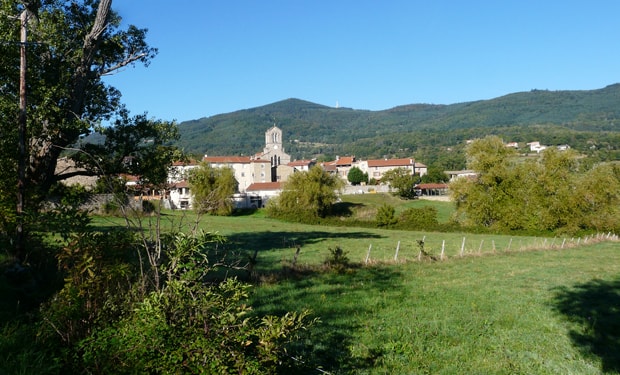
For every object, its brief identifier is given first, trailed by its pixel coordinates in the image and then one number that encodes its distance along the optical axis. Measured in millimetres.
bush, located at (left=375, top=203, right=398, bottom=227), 57938
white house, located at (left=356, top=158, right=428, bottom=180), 143375
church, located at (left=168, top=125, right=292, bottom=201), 113425
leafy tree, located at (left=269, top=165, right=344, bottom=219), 67362
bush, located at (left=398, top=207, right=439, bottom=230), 56000
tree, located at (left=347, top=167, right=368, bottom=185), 133875
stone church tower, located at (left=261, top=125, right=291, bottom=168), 127875
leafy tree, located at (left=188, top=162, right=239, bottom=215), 70438
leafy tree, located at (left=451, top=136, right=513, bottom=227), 55312
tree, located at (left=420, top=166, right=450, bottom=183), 136375
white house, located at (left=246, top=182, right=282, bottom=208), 96238
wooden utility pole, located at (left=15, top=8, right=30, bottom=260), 9836
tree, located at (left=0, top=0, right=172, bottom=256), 12141
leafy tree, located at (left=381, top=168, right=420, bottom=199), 99875
